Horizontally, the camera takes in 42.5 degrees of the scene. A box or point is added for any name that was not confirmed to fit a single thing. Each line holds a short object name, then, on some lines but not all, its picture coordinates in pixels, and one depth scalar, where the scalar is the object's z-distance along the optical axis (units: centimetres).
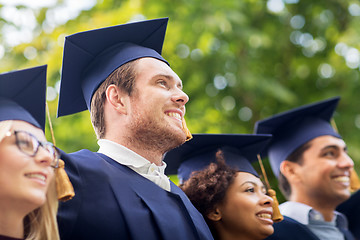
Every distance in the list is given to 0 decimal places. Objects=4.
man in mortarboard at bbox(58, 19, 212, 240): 191
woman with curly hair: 264
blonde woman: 152
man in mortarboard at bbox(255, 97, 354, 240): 331
